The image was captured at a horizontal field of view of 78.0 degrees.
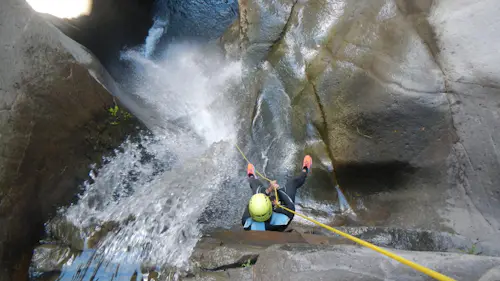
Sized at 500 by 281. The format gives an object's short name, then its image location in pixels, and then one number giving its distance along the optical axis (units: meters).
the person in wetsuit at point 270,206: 3.99
